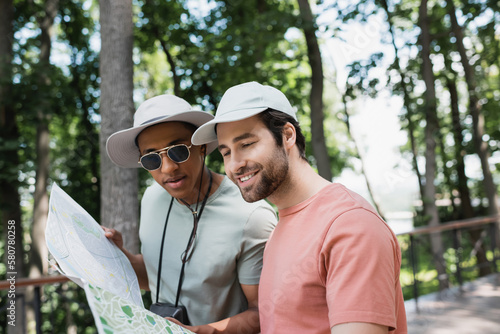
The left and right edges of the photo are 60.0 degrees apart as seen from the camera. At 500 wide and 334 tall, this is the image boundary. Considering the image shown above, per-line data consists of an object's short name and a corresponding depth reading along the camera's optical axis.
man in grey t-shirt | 1.96
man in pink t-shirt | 1.22
